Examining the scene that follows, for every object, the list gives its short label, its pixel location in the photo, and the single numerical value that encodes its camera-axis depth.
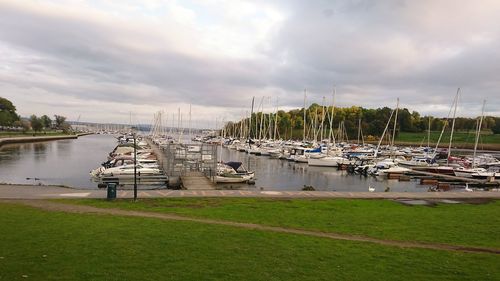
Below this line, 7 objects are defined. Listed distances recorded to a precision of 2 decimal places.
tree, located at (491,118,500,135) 185.73
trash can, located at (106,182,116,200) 24.34
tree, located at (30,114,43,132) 167.62
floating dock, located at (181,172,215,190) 34.54
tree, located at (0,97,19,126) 148.75
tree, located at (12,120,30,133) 167.29
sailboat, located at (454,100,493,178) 56.75
